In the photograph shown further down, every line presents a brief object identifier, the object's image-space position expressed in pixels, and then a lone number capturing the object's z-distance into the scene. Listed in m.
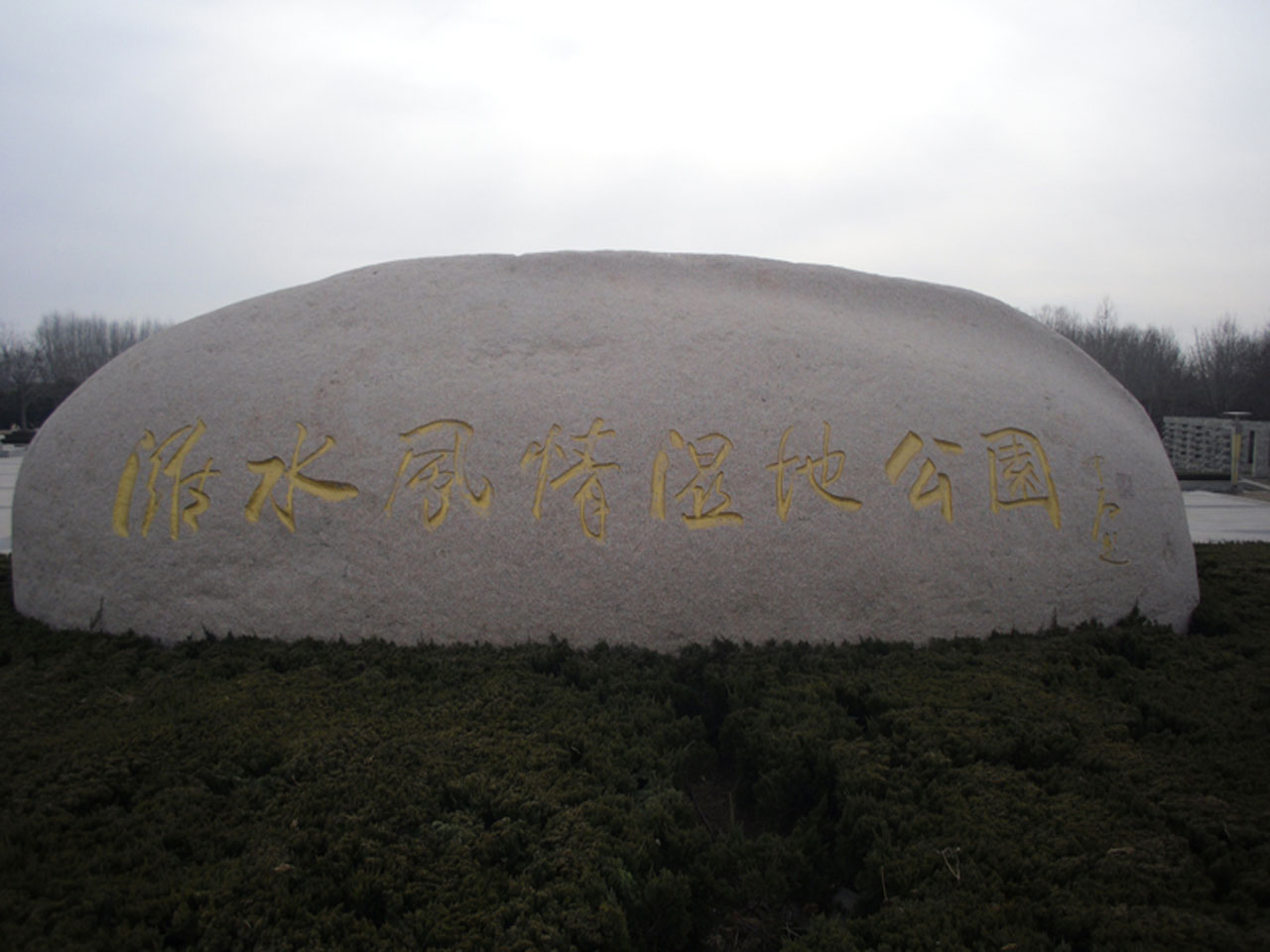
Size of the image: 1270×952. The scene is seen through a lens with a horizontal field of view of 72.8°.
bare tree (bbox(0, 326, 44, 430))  26.03
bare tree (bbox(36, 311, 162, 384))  34.94
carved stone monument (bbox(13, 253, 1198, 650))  3.72
